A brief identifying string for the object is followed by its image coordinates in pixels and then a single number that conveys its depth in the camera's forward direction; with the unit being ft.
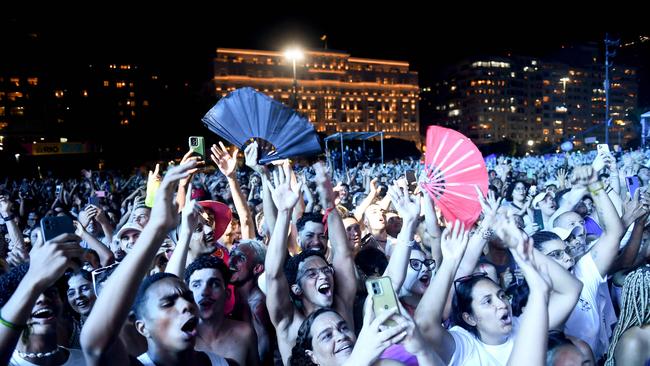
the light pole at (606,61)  72.02
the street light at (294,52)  51.04
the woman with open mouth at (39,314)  6.08
